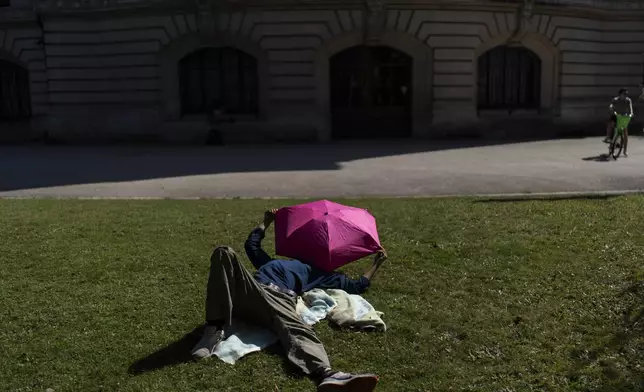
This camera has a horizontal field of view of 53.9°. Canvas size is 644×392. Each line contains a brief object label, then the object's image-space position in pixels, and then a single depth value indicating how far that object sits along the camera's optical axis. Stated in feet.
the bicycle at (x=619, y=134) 54.60
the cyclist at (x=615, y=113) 55.27
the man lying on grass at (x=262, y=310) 14.97
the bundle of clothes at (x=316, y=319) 15.64
